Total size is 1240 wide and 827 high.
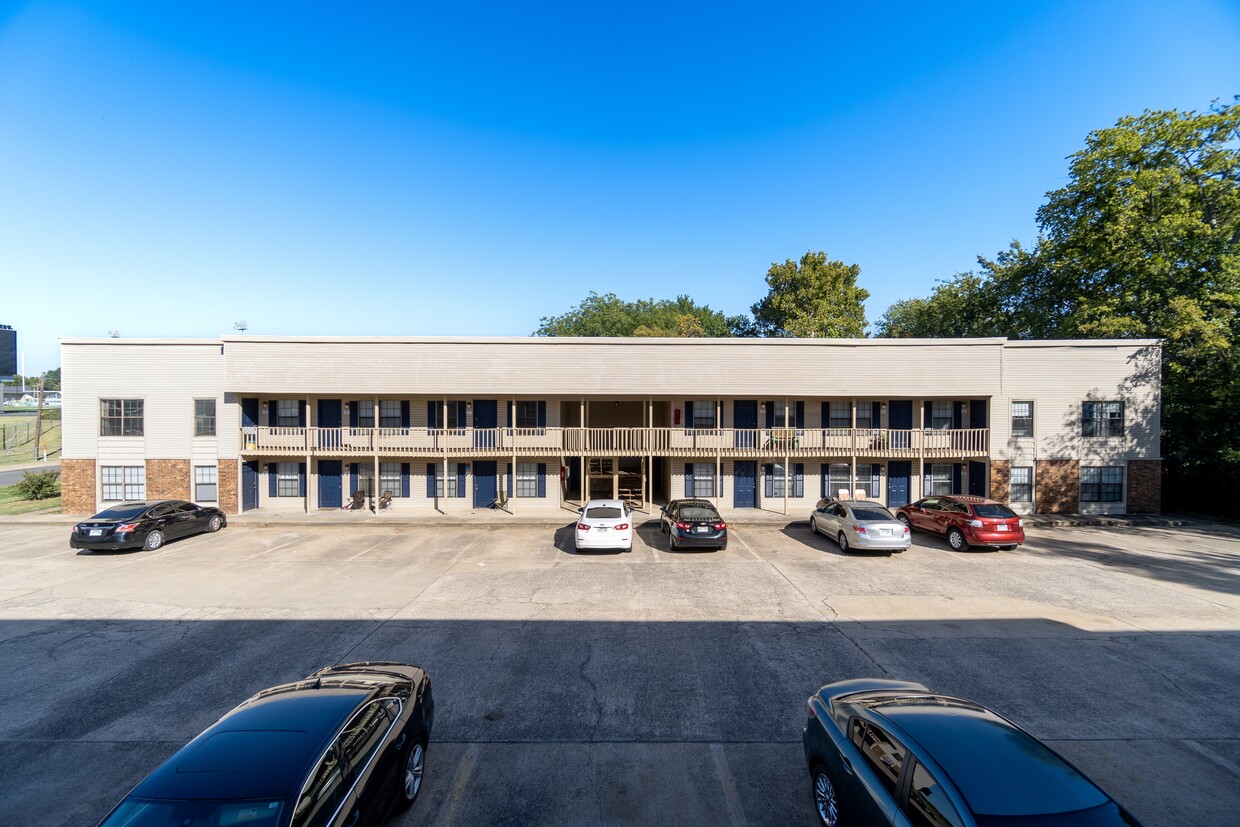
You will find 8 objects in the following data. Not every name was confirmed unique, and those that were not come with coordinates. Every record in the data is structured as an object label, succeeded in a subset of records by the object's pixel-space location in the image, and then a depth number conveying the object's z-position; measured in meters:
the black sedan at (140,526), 14.13
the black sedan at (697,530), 14.75
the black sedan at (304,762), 3.30
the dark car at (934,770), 3.31
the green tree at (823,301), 39.31
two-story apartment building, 19.70
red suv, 14.75
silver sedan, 14.30
